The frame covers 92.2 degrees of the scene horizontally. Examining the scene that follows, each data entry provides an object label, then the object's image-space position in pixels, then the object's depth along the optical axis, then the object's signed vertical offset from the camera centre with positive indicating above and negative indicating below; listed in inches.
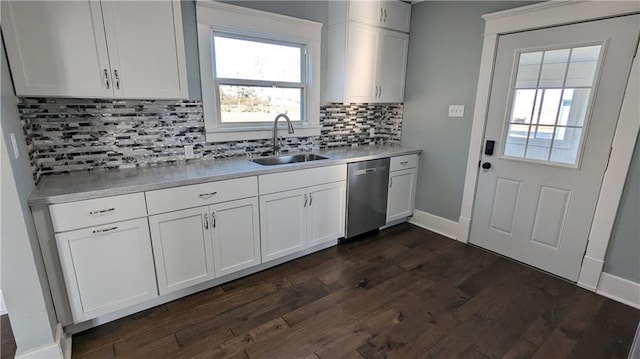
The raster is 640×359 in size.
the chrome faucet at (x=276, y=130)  108.8 -8.4
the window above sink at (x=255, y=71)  97.0 +12.1
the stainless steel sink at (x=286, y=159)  109.3 -19.1
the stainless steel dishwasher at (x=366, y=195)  115.2 -33.3
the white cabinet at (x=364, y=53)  114.8 +21.1
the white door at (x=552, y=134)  85.2 -7.5
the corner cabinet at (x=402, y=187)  128.4 -33.1
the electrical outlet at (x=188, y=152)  98.7 -14.8
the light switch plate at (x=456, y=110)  118.5 -0.7
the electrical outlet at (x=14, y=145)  59.1 -8.2
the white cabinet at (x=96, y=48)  64.7 +12.5
